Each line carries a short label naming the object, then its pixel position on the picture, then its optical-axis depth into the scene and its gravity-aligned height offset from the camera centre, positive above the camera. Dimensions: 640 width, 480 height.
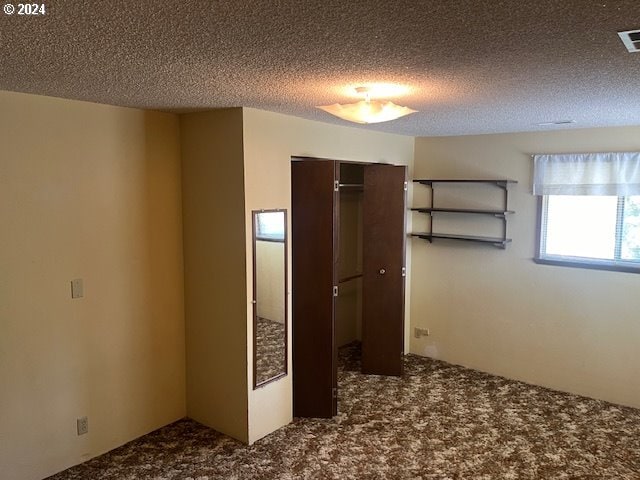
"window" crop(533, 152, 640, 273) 4.03 -0.11
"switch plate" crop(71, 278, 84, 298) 3.10 -0.59
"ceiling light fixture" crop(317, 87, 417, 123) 2.54 +0.45
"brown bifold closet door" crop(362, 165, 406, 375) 4.60 -0.70
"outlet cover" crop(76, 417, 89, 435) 3.18 -1.49
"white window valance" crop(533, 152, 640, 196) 3.97 +0.19
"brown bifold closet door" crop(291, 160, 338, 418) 3.72 -0.69
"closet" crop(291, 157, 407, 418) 3.74 -0.68
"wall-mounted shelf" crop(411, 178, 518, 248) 4.61 -0.15
